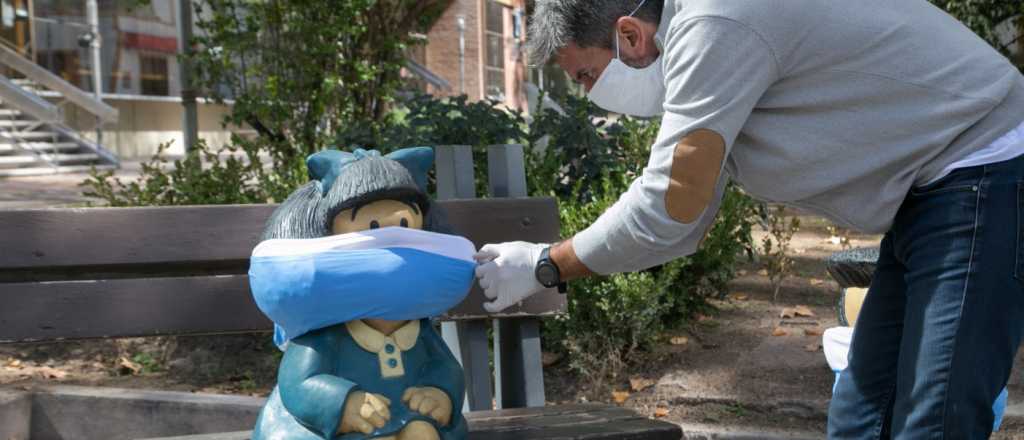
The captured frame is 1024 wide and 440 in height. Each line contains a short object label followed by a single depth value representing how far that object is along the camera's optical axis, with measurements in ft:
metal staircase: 53.11
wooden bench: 11.09
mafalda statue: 8.69
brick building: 88.33
